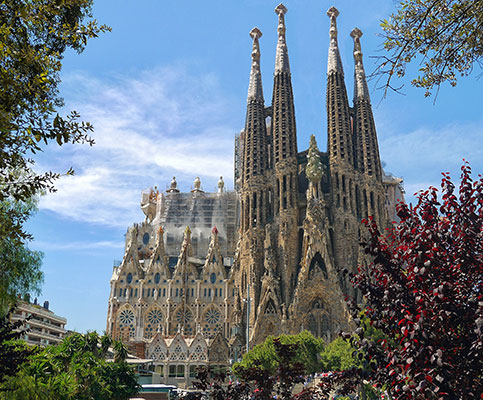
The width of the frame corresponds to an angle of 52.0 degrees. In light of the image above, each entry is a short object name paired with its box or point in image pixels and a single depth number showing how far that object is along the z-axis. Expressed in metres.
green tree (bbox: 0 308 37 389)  13.20
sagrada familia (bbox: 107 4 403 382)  52.66
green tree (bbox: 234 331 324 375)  39.62
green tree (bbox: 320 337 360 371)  40.25
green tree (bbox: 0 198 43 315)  13.63
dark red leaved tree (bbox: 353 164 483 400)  6.61
